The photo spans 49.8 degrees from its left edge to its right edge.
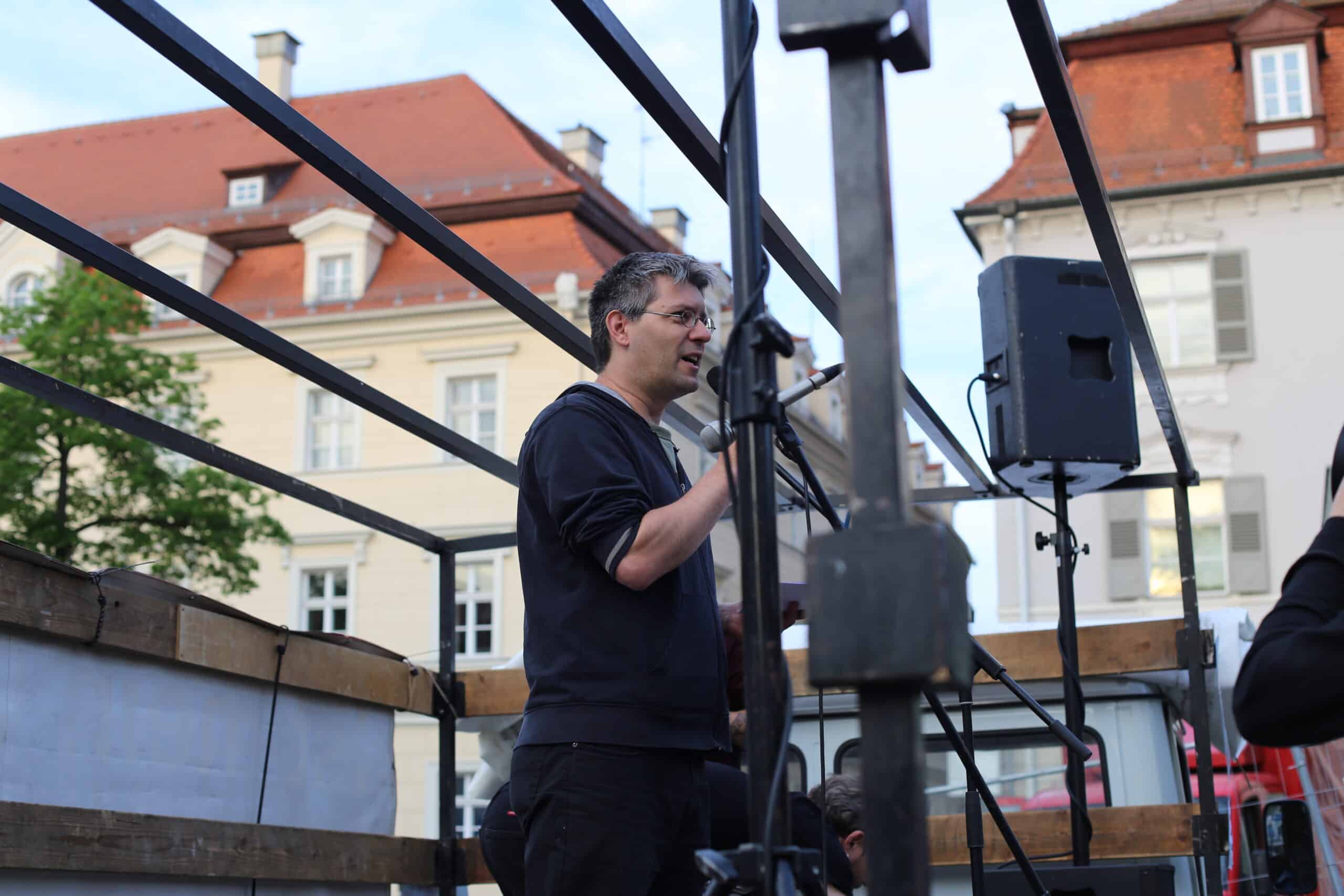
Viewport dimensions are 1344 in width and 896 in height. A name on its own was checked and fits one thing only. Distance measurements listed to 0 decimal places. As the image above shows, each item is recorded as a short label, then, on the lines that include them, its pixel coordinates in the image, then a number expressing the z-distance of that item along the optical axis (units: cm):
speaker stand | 343
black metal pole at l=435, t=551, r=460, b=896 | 429
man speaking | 230
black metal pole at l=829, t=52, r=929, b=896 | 131
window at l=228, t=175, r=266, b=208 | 2755
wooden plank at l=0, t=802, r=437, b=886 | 280
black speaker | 382
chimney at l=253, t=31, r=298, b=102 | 2923
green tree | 1700
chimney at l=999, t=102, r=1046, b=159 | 2345
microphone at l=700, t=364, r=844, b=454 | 192
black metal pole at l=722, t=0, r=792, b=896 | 165
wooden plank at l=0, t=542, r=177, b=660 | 284
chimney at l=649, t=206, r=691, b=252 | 3116
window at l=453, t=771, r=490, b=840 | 2102
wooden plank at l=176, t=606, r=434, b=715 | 345
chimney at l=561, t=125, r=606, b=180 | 2928
